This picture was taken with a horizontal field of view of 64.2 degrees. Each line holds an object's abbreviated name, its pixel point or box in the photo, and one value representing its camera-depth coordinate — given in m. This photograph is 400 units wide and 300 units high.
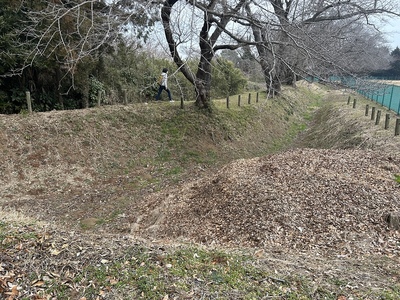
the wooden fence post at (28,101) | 9.22
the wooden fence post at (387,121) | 9.68
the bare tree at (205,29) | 8.57
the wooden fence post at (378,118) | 10.51
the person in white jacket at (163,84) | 11.43
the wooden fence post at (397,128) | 8.70
